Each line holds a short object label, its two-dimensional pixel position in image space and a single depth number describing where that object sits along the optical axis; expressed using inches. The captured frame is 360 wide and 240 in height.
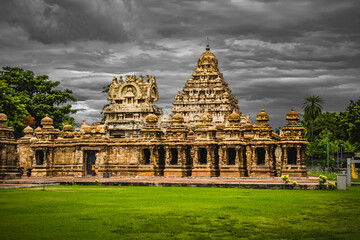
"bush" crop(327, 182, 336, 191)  1040.2
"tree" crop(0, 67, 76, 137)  2726.4
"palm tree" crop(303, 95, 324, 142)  3585.1
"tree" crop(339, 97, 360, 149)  2500.0
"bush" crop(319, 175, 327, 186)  1048.8
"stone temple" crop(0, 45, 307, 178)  1567.4
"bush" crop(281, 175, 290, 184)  1087.0
